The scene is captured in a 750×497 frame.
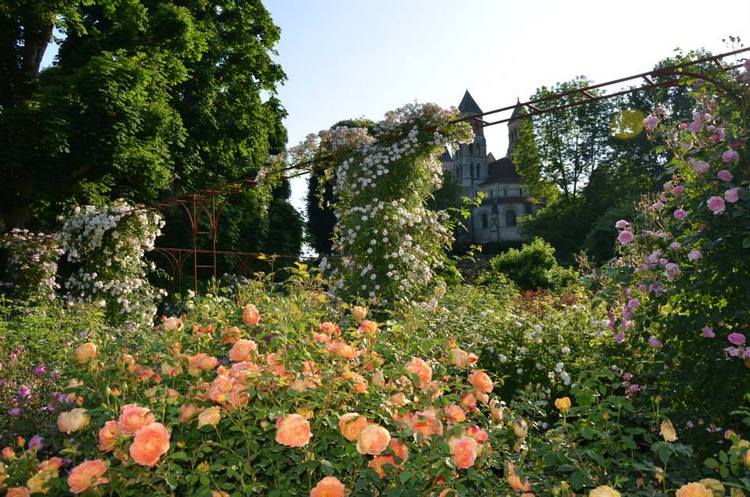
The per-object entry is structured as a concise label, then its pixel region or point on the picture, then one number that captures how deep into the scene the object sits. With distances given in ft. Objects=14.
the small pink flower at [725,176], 9.46
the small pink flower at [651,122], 11.75
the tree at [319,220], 96.12
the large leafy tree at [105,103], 36.11
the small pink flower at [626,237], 10.57
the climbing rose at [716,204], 9.05
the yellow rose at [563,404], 6.62
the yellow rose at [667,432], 5.85
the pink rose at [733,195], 9.07
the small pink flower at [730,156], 9.59
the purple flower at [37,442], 6.98
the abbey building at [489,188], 169.48
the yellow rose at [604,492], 4.50
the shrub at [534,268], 40.45
